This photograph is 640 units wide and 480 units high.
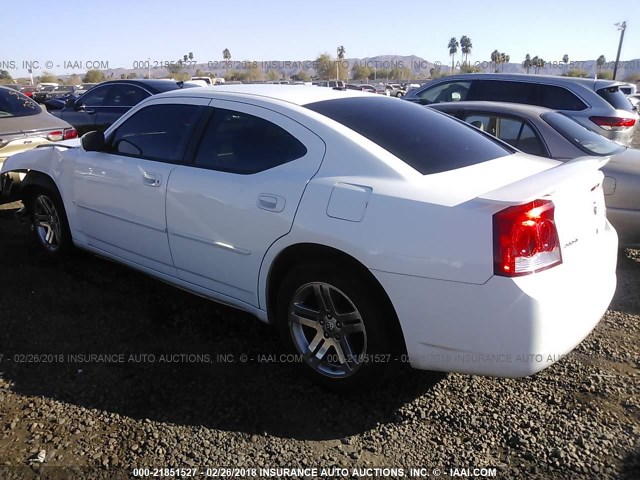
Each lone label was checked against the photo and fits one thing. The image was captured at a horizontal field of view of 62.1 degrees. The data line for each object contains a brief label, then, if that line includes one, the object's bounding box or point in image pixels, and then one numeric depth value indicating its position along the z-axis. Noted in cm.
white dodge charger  232
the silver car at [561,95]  757
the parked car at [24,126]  615
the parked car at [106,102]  904
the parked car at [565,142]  430
